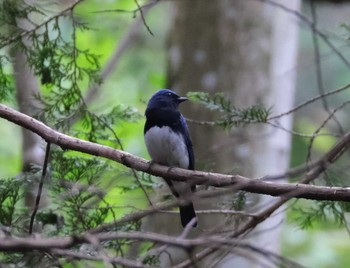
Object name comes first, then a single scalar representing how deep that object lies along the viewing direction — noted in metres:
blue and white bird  9.45
